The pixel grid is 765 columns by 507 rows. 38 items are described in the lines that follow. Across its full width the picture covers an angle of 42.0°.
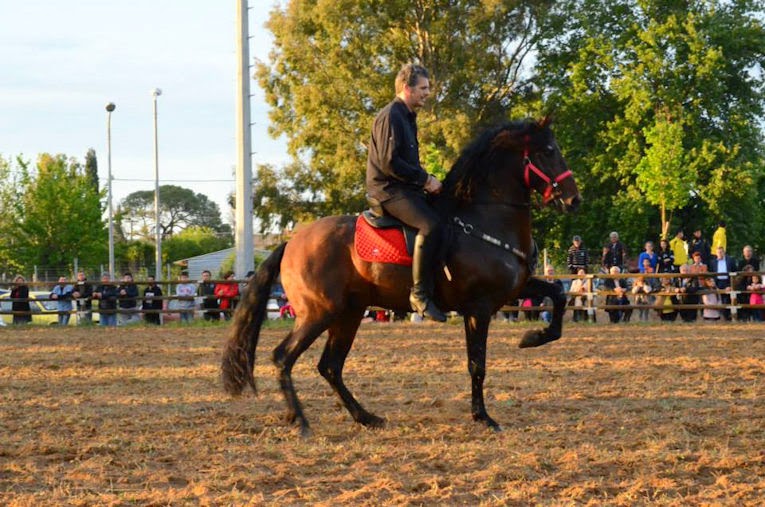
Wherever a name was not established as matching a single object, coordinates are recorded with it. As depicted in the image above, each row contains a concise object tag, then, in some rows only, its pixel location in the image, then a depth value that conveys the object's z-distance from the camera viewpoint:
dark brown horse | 7.63
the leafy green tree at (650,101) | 37.44
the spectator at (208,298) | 22.31
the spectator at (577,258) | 22.03
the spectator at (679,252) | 22.56
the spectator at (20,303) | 22.86
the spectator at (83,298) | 22.64
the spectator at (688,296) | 20.56
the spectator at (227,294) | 22.23
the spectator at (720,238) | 22.41
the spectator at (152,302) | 22.12
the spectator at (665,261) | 21.86
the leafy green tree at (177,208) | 106.75
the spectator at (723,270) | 20.64
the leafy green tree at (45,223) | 49.44
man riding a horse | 7.49
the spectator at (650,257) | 21.98
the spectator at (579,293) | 21.25
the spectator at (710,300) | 20.38
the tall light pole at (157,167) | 42.22
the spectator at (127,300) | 22.49
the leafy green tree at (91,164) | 80.56
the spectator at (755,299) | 20.08
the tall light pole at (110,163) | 40.75
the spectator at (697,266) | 21.16
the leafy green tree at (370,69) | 37.50
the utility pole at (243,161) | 23.34
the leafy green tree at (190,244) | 85.11
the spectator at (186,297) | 22.31
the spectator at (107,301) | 22.28
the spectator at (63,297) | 22.69
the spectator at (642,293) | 20.91
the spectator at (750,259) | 21.08
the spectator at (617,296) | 20.97
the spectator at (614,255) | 21.69
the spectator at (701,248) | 21.83
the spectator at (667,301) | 20.66
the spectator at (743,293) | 20.39
